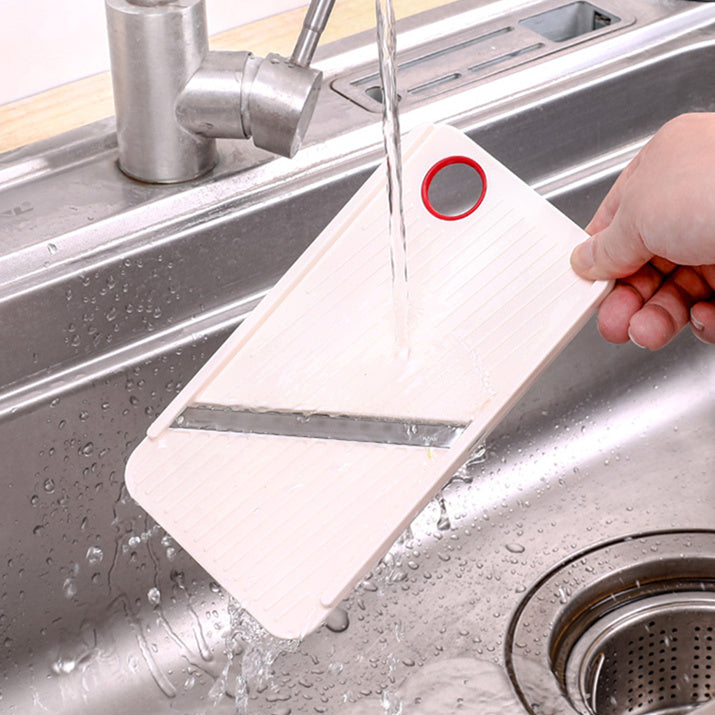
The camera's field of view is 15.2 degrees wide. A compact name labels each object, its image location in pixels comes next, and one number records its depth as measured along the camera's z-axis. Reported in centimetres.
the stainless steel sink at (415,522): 119
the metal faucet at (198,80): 116
